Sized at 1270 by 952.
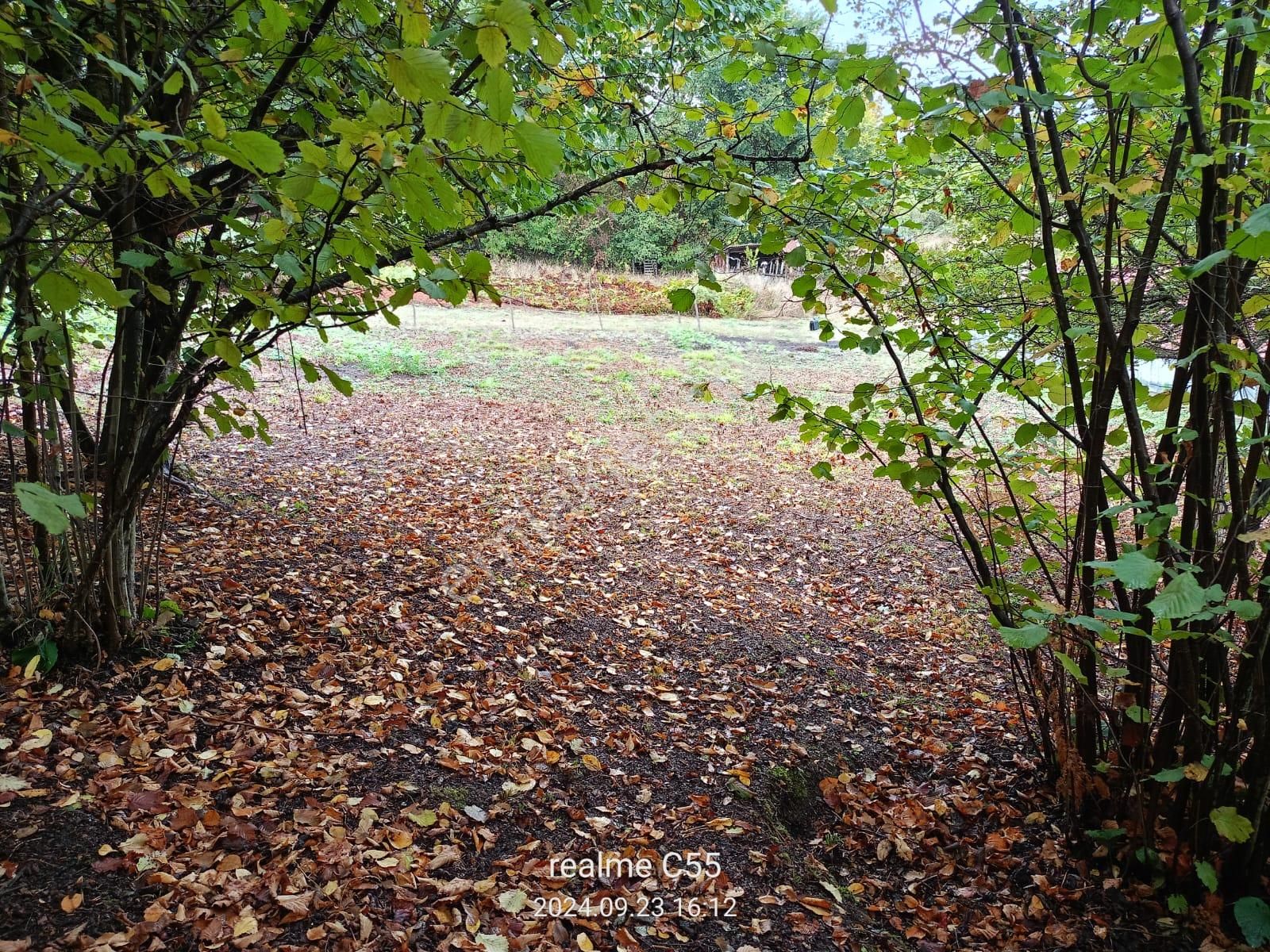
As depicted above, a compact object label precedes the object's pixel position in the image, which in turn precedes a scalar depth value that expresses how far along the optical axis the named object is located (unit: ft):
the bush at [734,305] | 65.16
